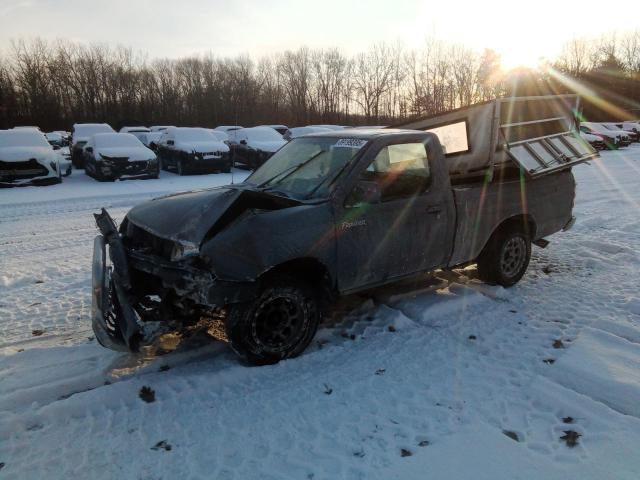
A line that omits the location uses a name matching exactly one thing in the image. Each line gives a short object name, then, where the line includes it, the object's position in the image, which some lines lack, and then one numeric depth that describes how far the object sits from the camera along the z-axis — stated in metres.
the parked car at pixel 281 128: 30.28
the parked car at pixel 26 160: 13.41
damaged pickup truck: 3.46
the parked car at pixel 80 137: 18.64
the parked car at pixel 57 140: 28.27
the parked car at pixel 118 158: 14.87
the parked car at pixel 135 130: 26.69
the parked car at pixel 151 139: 20.03
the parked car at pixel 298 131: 21.49
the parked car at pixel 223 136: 20.65
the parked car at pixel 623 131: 28.42
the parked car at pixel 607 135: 26.68
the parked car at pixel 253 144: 18.36
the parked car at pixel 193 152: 16.64
